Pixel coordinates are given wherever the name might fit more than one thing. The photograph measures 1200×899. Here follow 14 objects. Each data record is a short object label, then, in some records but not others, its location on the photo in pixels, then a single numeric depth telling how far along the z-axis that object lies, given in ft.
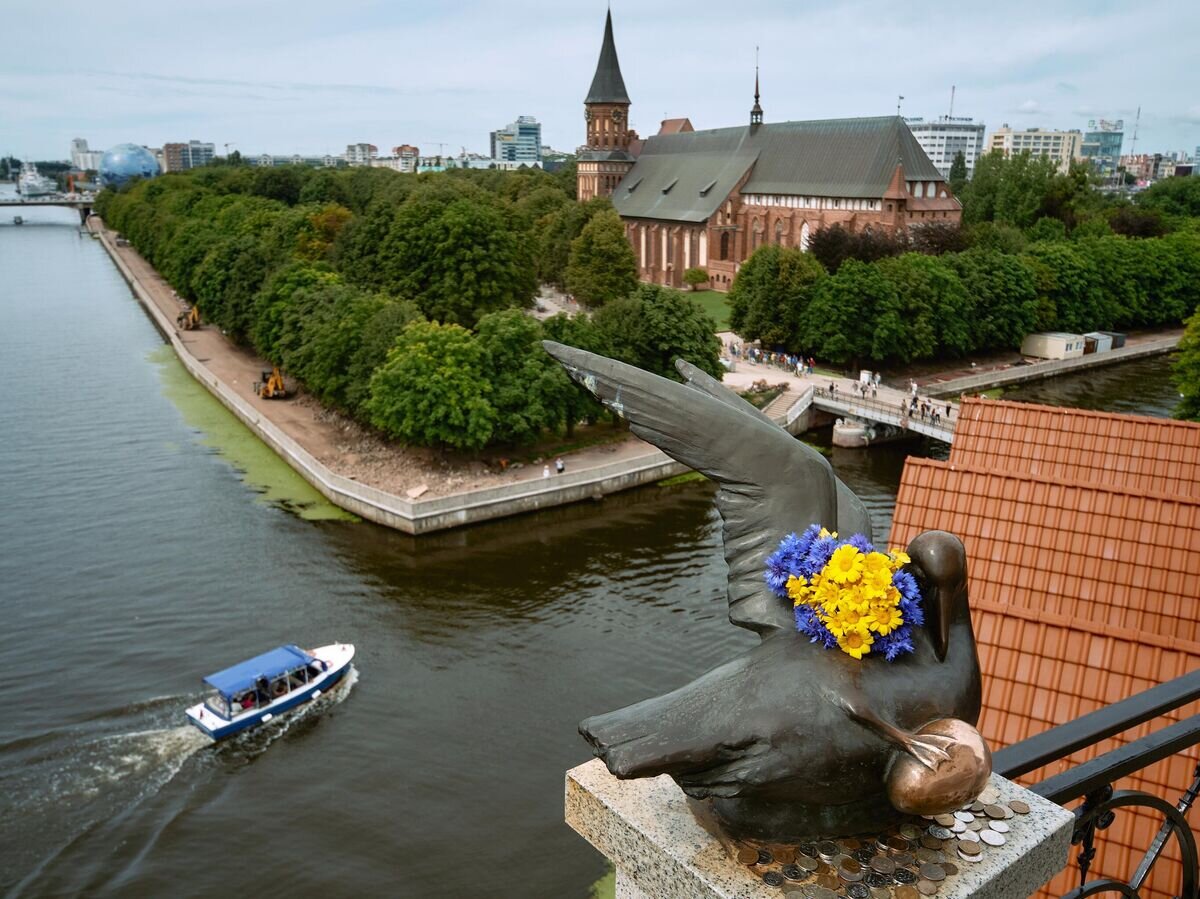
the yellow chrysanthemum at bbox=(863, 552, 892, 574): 12.75
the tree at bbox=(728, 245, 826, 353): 188.14
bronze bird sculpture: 11.72
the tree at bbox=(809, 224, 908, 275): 221.25
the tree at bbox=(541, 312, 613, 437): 131.85
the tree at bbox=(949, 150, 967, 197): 382.85
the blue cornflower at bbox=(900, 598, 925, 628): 13.06
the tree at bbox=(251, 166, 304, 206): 395.14
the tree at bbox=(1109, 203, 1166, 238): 299.17
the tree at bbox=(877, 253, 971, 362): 178.91
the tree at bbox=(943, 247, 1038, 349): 193.06
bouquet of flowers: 12.46
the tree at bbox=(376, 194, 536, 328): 164.66
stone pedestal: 10.96
